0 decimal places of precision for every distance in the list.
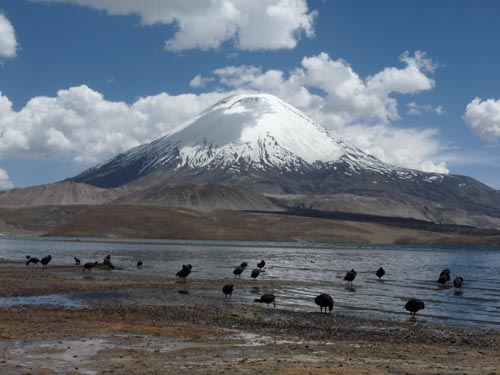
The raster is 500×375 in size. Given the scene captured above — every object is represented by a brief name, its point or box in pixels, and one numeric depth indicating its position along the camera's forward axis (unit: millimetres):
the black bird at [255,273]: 46962
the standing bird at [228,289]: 35062
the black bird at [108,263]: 57969
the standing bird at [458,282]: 47875
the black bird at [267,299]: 31859
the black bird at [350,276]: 46906
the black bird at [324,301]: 29906
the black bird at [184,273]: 46344
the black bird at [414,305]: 30125
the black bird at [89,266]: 52647
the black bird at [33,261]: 58628
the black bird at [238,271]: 50688
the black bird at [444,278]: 51238
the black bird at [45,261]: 56809
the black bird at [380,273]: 55197
